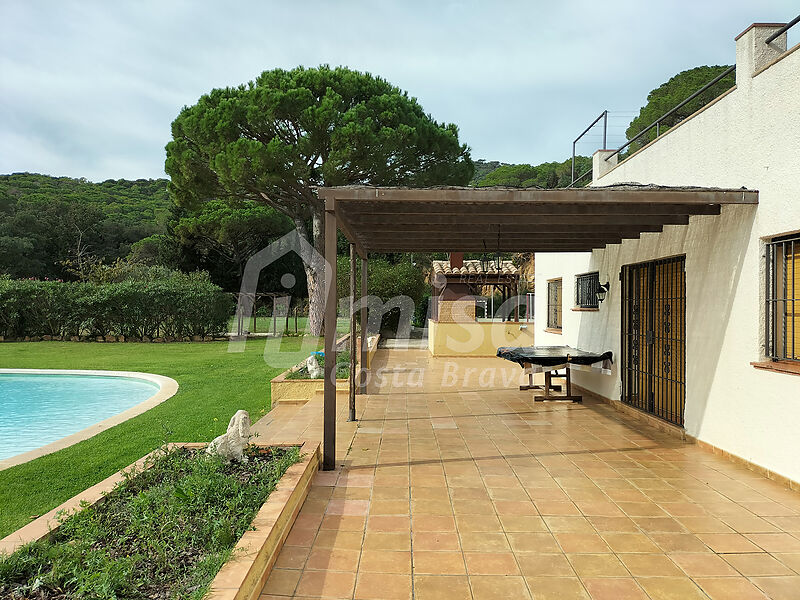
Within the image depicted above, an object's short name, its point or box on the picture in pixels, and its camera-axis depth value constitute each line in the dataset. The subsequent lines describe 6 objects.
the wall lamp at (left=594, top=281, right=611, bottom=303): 8.93
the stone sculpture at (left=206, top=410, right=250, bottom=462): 4.65
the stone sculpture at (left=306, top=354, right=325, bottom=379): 9.66
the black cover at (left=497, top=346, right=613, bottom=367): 8.42
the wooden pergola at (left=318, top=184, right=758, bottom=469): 5.09
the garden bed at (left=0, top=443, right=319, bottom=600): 2.65
